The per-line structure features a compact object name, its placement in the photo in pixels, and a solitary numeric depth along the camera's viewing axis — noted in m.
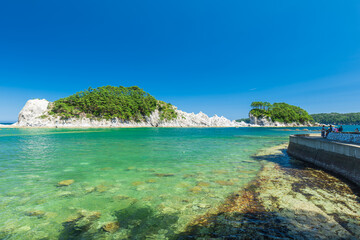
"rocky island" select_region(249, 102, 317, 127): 170.00
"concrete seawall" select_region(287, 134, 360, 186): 9.59
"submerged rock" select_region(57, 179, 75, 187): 9.37
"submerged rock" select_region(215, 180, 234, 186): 9.53
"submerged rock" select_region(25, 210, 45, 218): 6.08
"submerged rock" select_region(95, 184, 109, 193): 8.52
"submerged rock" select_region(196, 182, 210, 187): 9.38
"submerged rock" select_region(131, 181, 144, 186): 9.55
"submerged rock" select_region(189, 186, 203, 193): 8.49
